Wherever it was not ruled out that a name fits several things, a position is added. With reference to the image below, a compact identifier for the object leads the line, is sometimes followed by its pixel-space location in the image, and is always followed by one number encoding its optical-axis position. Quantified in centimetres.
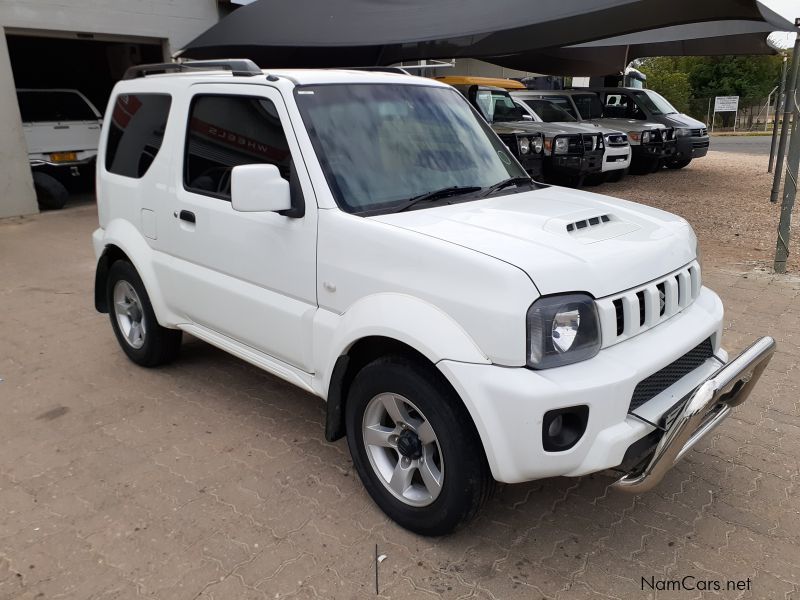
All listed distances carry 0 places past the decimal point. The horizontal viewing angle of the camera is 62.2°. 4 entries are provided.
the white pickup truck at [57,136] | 1162
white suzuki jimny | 244
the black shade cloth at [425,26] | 866
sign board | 2903
